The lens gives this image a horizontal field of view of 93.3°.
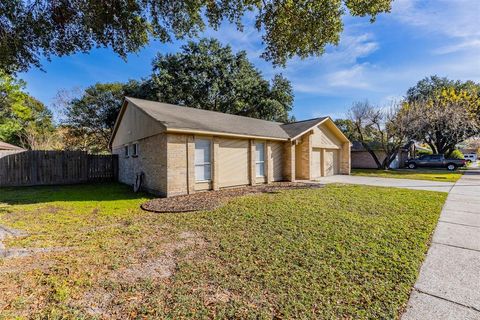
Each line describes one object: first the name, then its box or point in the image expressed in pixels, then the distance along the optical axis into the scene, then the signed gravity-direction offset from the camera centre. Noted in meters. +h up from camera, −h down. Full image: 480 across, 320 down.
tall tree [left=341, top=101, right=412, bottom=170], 21.50 +3.45
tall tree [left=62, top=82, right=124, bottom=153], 23.22 +5.48
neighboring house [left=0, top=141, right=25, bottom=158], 11.81 +0.59
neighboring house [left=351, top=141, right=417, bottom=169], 27.25 +0.27
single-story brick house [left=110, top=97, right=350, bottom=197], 9.16 +0.66
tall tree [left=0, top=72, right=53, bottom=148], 20.38 +4.96
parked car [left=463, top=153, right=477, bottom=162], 49.53 +0.53
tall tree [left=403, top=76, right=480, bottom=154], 20.89 +3.92
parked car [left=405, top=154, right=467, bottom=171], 23.05 -0.35
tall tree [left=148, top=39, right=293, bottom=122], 21.70 +7.83
